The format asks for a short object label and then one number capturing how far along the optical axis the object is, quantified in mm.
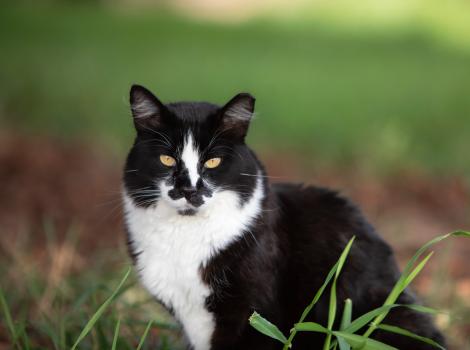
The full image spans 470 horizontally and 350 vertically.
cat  2547
